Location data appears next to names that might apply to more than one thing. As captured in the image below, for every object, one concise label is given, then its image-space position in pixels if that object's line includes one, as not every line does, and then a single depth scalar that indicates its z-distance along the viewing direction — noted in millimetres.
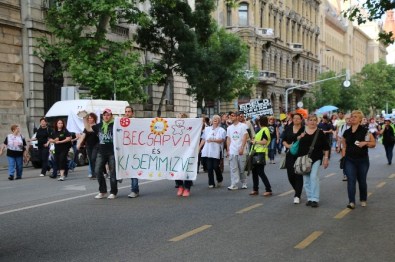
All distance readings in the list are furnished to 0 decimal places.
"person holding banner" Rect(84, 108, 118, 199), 12633
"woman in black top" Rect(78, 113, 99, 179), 14359
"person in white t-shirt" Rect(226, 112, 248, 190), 14008
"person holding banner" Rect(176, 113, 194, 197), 13102
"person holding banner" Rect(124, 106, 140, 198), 12961
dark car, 22906
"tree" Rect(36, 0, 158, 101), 26969
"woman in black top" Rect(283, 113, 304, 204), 11695
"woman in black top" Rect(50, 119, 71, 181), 17844
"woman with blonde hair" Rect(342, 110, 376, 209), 11016
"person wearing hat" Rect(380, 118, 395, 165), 23000
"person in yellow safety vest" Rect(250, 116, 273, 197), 13070
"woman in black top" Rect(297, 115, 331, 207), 11273
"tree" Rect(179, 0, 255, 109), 34469
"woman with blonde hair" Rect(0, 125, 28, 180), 18688
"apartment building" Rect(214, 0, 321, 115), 59750
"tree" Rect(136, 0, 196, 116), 33747
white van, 23766
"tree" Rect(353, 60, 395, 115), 101844
